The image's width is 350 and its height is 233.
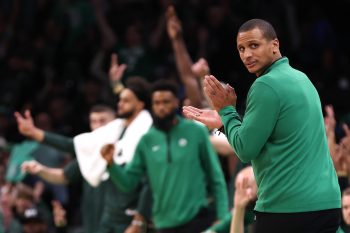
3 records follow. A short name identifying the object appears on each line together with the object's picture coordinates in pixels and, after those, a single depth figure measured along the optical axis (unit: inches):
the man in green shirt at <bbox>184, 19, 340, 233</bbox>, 363.9
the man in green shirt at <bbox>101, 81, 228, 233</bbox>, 601.0
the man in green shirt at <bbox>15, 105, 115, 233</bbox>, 651.5
